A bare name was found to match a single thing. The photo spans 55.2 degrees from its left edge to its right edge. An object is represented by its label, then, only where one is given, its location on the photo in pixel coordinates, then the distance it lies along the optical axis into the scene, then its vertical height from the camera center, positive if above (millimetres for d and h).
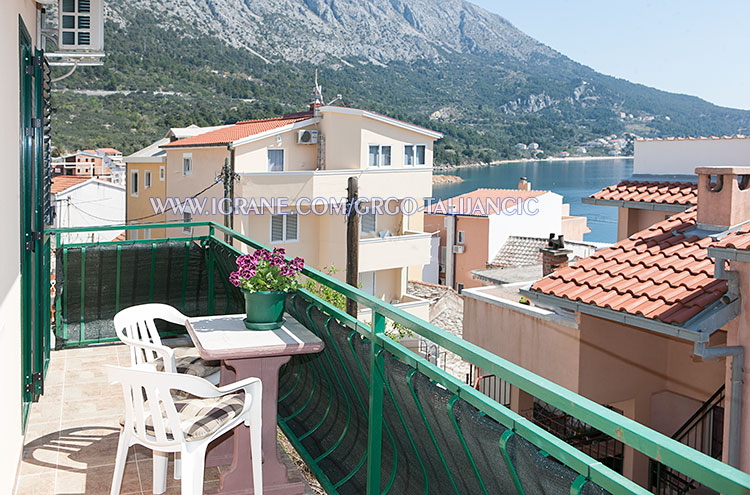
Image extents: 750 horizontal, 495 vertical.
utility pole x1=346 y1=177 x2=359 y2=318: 16188 -892
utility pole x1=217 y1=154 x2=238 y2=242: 21594 +445
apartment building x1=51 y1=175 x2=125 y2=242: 34000 -555
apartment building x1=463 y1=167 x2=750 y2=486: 6230 -1434
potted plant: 3115 -389
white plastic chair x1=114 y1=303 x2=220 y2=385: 3053 -651
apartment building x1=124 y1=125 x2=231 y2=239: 29408 +385
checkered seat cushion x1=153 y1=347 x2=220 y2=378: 3389 -828
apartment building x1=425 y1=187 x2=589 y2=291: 33781 -1264
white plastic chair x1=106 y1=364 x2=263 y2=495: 2525 -852
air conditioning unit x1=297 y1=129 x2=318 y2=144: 25000 +2037
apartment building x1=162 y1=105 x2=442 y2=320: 23969 +463
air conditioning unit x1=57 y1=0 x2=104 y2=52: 4941 +1166
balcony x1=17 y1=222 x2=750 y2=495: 1576 -745
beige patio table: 2865 -688
